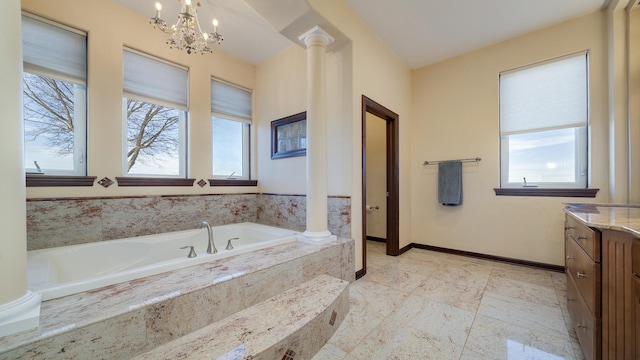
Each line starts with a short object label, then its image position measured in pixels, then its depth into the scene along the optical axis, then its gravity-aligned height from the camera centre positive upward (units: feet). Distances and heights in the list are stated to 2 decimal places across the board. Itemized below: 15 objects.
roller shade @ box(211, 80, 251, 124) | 9.98 +3.55
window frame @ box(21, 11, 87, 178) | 6.29 +1.65
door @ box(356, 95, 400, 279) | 10.11 -0.14
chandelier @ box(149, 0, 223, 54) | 5.83 +3.96
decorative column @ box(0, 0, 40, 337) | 2.85 -0.10
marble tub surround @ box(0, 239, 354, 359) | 2.82 -1.95
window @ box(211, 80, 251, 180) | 10.06 +2.31
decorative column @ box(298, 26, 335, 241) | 7.17 +1.42
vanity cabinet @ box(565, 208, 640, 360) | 3.00 -1.64
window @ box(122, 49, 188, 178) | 7.77 +2.31
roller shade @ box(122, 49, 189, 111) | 7.68 +3.58
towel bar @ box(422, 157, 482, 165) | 9.63 +0.80
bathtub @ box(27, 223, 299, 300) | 4.04 -1.96
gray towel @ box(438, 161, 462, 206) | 9.89 -0.18
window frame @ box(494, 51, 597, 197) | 7.73 +0.02
